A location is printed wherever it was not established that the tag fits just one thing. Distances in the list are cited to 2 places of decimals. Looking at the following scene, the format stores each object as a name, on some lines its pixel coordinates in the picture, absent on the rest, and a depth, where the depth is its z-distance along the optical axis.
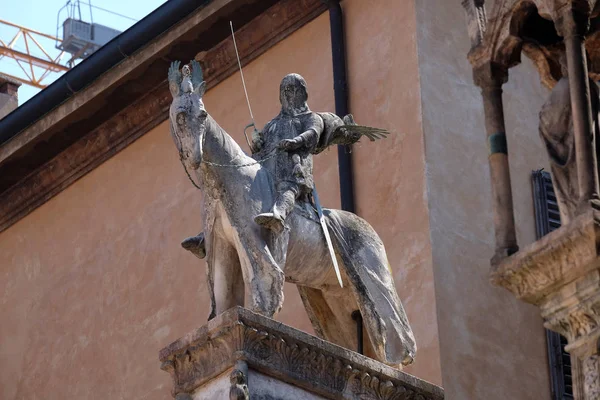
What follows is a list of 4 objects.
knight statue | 14.80
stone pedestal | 13.64
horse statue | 14.44
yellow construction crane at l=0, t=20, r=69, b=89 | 32.69
